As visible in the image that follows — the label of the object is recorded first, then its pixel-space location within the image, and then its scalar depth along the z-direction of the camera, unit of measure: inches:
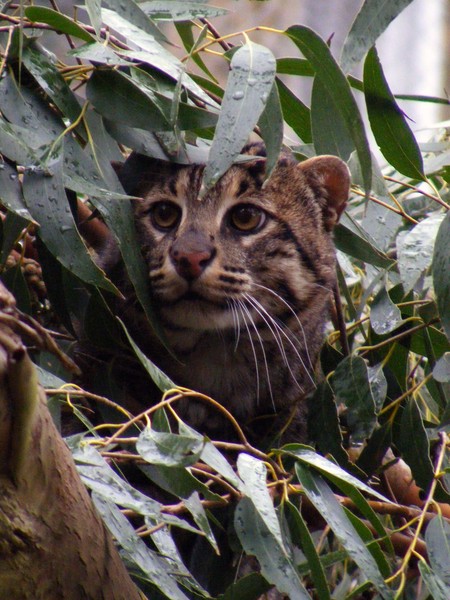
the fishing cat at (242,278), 242.1
